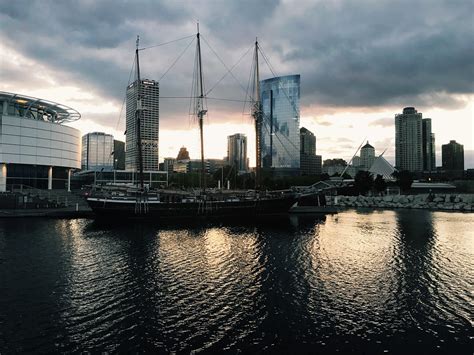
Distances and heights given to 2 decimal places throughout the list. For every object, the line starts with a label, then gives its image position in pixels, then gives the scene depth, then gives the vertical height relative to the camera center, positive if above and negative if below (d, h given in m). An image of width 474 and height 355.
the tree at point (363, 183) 149.38 +1.03
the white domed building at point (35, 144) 83.44 +11.08
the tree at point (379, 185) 151.26 +0.14
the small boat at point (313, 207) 89.00 -6.46
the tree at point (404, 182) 162.88 +1.64
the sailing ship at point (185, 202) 68.00 -3.60
